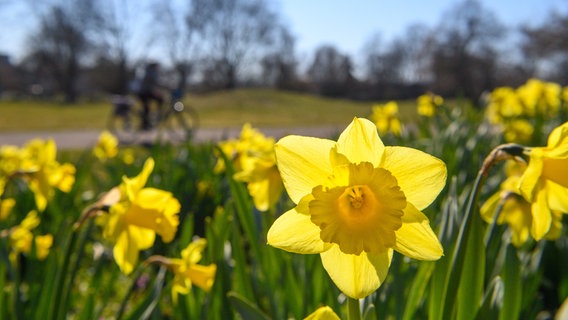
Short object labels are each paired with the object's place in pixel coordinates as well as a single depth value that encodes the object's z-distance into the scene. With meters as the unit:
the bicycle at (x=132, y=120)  10.73
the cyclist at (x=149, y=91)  10.57
